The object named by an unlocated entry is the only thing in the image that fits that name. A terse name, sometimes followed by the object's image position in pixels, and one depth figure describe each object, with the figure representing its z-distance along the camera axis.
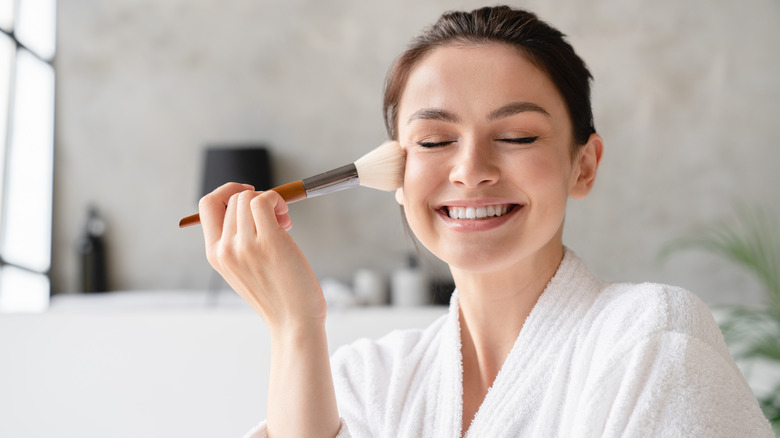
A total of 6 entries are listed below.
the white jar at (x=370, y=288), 2.34
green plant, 1.55
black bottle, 2.60
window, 2.44
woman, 0.76
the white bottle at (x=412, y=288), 2.29
